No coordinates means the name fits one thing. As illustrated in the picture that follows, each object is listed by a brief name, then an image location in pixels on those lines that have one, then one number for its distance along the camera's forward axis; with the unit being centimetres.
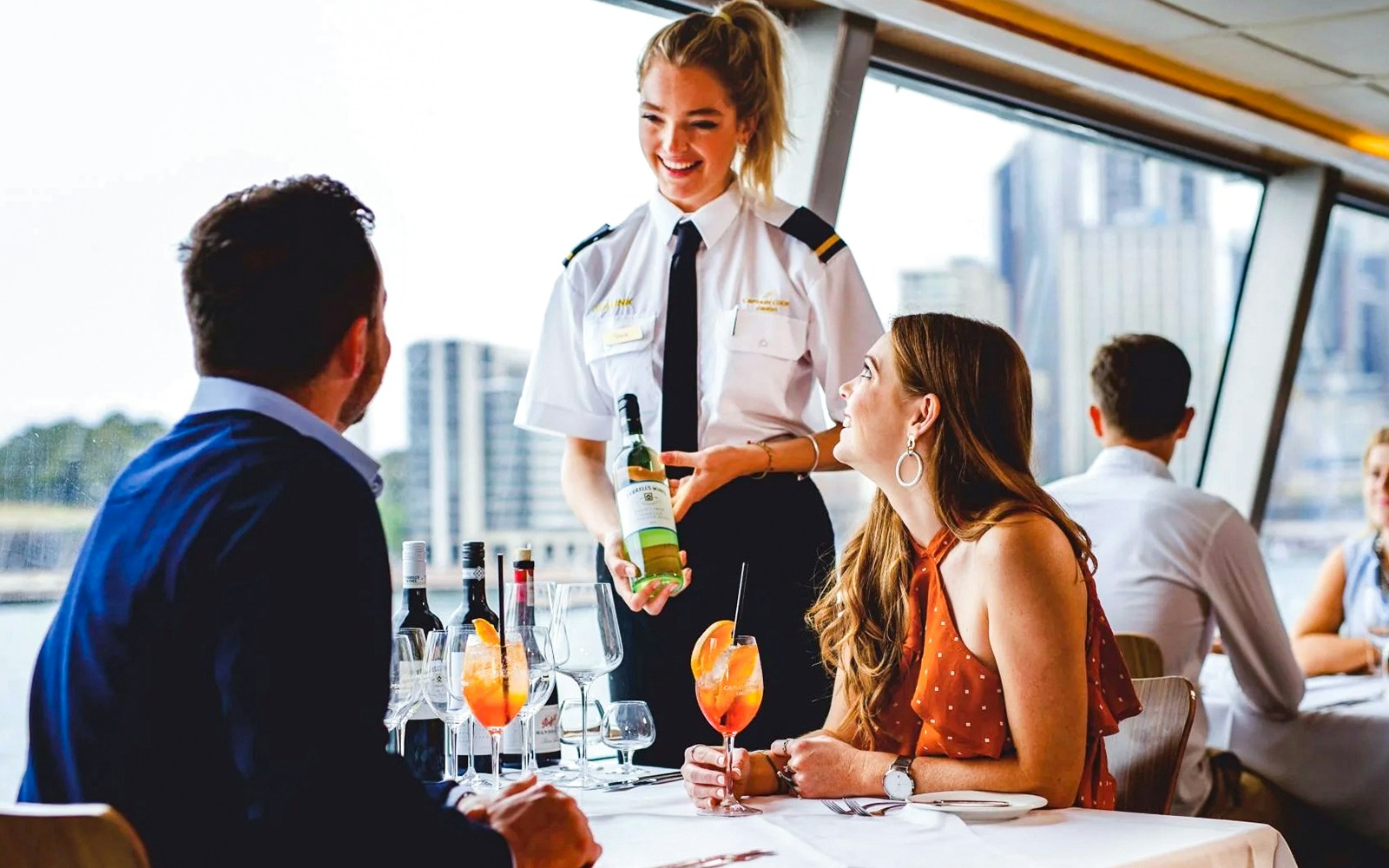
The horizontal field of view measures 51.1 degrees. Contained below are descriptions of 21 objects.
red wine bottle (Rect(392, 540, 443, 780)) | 210
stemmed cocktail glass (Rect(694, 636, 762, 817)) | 189
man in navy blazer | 119
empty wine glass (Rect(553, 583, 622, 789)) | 196
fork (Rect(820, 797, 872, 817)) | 176
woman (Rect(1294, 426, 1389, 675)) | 430
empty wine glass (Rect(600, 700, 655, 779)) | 200
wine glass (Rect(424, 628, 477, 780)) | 186
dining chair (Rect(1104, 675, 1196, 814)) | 210
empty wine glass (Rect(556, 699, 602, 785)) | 206
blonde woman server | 255
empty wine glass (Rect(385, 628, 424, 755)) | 186
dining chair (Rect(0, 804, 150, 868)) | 107
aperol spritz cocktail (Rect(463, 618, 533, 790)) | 183
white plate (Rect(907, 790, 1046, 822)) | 169
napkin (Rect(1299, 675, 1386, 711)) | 361
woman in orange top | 190
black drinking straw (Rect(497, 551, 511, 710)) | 184
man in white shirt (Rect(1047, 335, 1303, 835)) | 335
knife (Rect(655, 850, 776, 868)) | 149
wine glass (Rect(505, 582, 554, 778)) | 197
